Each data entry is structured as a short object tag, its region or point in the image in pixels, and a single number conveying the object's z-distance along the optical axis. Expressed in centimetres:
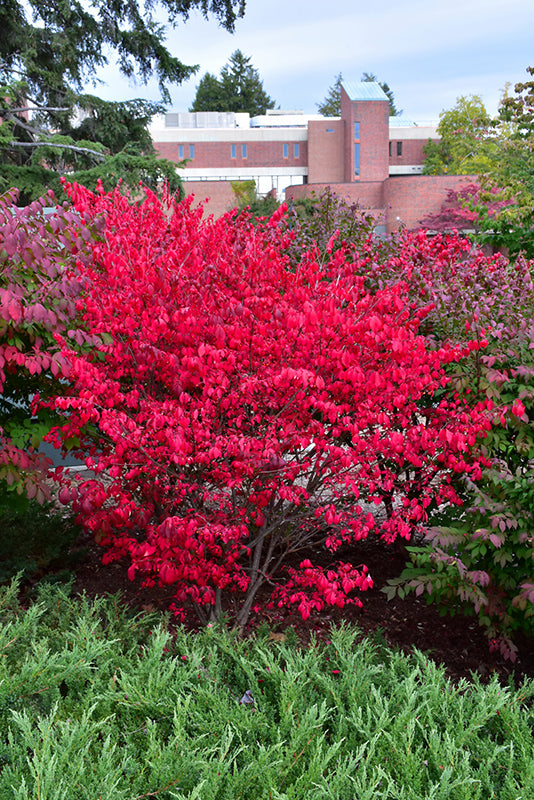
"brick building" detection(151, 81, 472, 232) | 4625
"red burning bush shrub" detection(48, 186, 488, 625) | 336
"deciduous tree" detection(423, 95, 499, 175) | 3594
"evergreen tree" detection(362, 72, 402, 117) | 7538
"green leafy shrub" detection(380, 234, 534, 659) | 337
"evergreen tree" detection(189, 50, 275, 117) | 6794
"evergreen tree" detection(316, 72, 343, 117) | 7288
